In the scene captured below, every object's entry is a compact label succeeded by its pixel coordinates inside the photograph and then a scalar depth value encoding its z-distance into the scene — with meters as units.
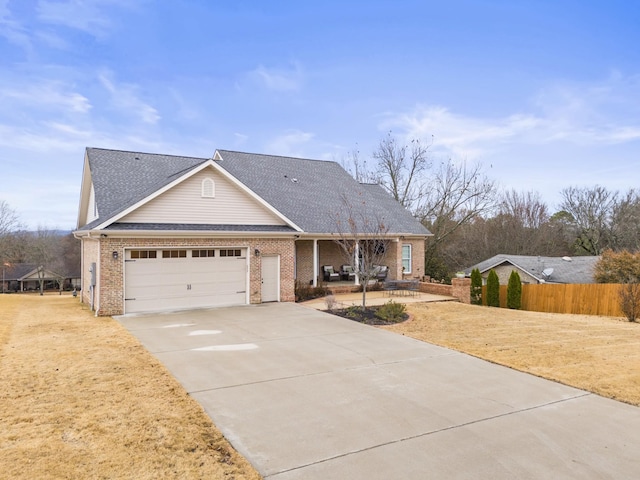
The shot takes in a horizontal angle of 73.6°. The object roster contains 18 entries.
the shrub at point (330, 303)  15.18
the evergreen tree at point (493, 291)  21.06
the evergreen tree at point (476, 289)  21.22
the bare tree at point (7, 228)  44.56
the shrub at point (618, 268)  21.23
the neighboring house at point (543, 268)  29.08
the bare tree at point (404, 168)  35.16
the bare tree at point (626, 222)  38.12
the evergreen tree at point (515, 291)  20.66
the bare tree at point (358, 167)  37.62
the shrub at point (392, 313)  13.23
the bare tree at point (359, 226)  20.02
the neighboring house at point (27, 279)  58.81
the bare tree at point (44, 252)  59.34
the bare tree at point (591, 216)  41.12
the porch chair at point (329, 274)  22.48
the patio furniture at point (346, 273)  22.43
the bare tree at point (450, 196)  33.72
